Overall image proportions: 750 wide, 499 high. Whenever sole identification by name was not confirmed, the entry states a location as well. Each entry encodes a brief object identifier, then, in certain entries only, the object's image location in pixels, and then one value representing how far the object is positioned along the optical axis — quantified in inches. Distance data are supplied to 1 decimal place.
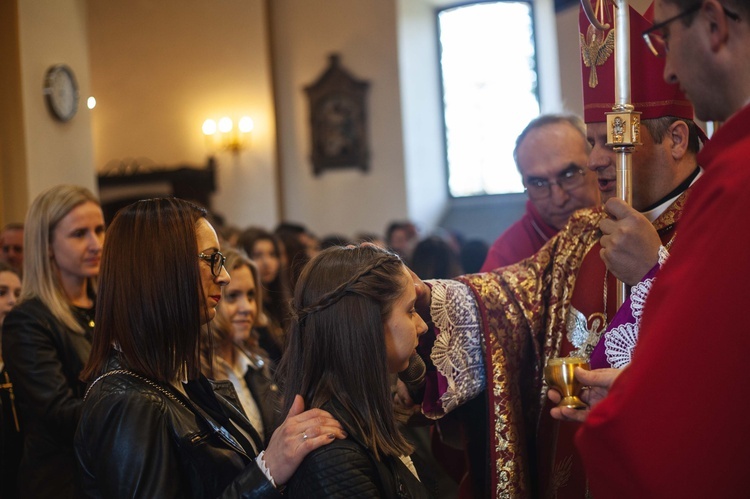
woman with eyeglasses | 74.9
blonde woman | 119.6
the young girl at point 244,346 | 128.5
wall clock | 235.1
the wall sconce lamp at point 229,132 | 446.6
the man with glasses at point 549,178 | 130.8
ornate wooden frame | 438.0
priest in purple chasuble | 95.3
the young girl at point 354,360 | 71.7
